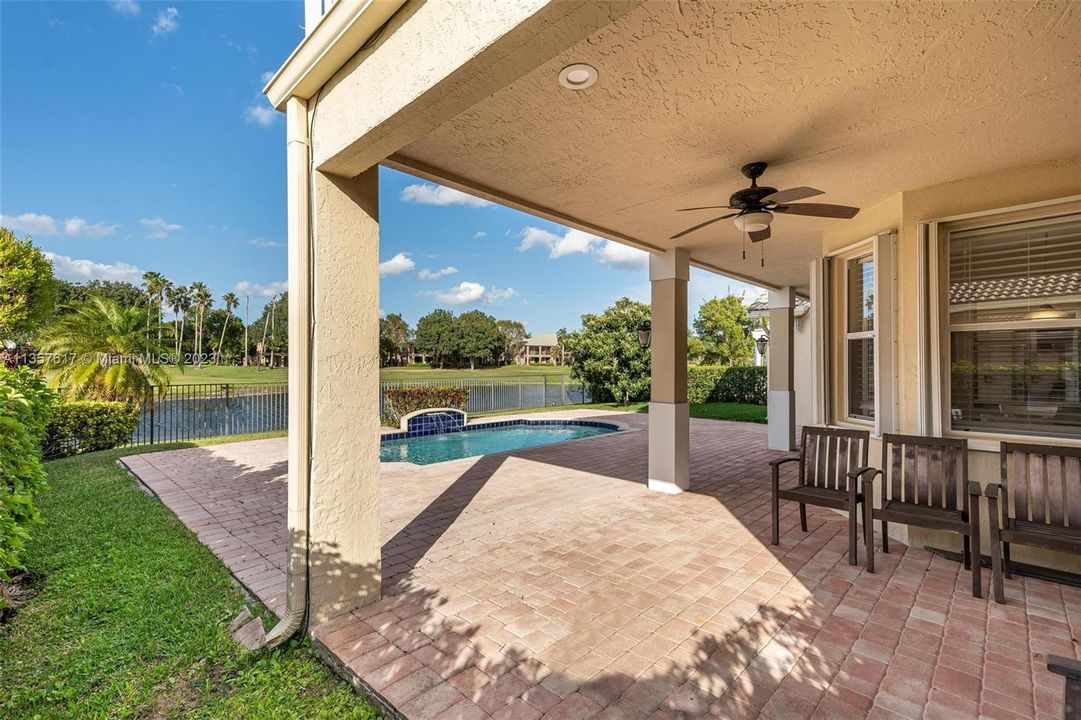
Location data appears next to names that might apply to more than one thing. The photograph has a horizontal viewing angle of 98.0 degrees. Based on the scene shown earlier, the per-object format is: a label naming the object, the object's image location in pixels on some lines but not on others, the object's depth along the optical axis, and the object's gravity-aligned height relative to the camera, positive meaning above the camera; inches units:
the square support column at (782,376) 329.1 -10.3
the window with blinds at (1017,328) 136.5 +9.7
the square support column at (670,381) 219.8 -8.9
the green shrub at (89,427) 311.8 -41.7
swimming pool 394.0 -73.9
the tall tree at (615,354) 673.6 +13.3
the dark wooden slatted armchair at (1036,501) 114.0 -36.5
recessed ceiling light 89.7 +56.4
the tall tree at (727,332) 1099.9 +70.3
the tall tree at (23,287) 397.4 +70.8
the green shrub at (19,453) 95.3 -22.1
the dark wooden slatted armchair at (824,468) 146.8 -36.4
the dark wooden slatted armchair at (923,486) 128.2 -37.1
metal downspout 102.6 +0.8
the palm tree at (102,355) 353.1 +9.7
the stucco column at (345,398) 105.3 -7.7
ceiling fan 130.2 +44.2
